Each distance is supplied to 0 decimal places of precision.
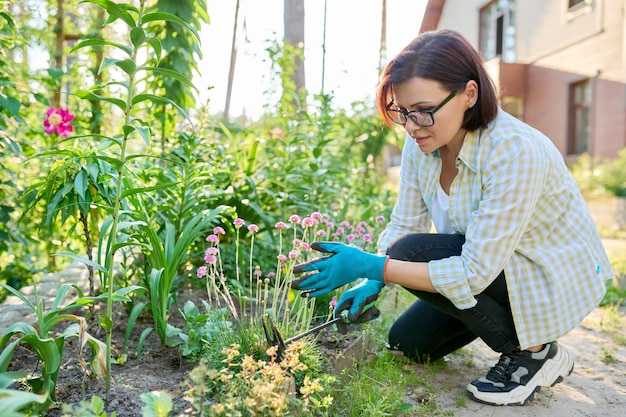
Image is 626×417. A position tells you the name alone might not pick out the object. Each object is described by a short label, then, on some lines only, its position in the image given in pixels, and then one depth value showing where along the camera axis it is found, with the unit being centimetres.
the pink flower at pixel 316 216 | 223
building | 998
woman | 198
